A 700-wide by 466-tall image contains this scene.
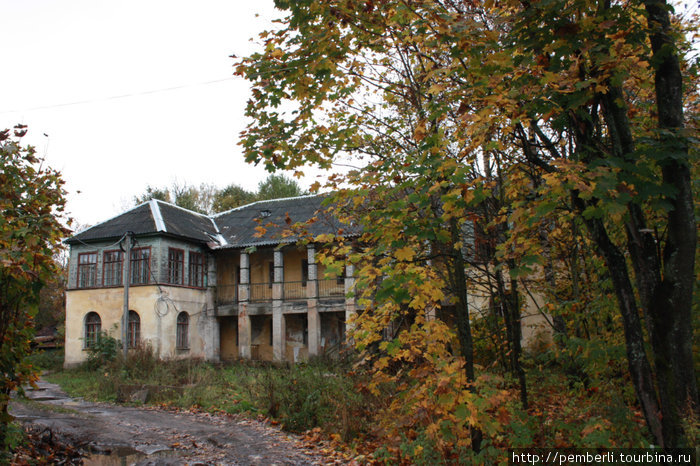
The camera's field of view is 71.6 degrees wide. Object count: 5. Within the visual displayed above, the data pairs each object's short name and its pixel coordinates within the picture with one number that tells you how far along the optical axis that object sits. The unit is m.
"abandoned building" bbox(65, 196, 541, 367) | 20.31
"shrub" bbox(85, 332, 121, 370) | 19.27
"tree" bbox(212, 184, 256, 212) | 37.81
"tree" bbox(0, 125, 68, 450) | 4.42
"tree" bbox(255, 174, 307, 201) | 38.81
